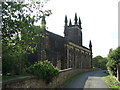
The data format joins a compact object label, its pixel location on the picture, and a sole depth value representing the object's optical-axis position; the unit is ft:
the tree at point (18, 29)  15.59
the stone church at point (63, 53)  74.23
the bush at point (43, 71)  25.15
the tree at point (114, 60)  46.89
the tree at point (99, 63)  163.26
